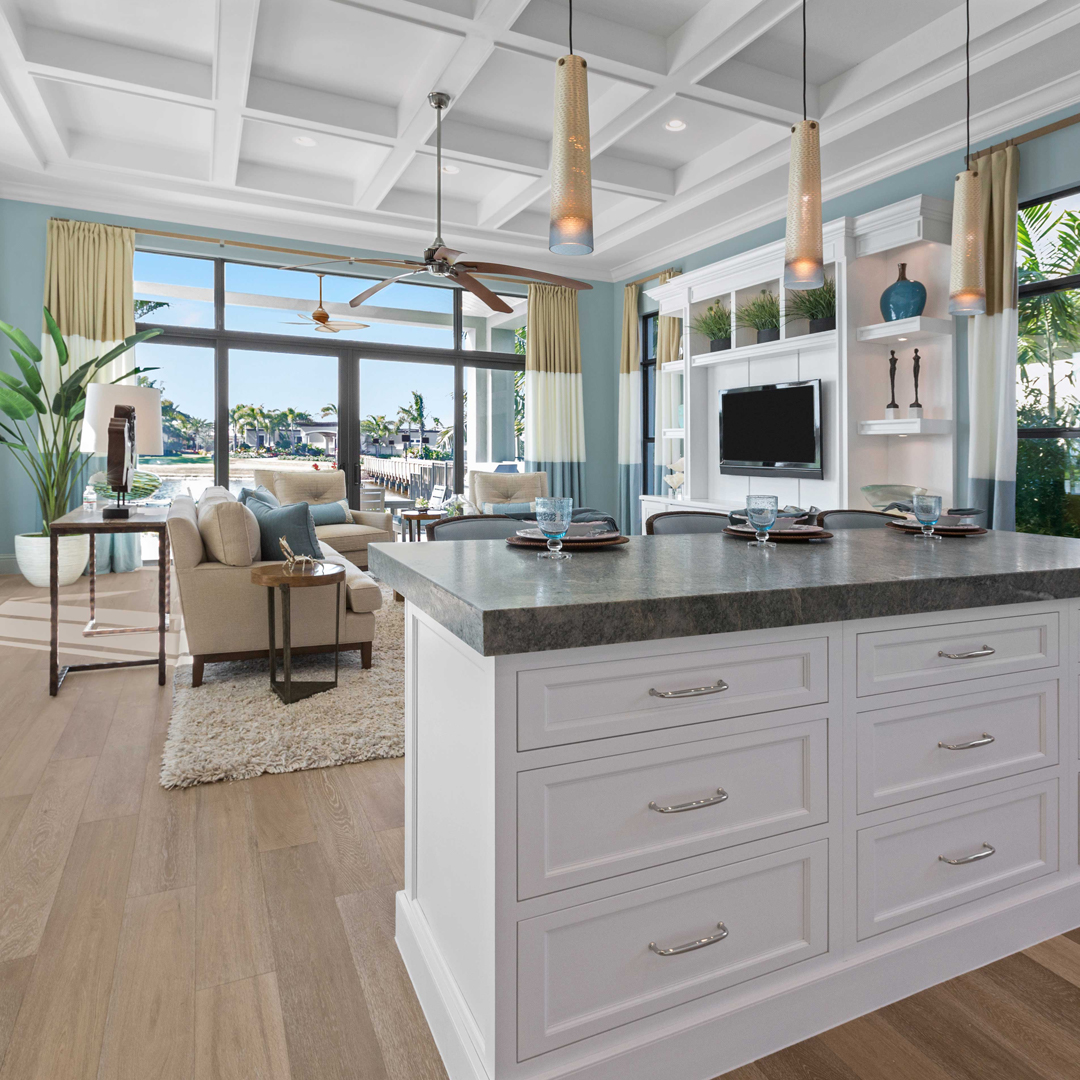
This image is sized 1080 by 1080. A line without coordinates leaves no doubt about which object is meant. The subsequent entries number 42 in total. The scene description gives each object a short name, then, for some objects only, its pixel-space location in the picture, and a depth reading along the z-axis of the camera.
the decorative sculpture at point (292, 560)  3.17
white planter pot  5.41
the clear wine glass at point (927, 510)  2.01
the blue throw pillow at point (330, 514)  6.26
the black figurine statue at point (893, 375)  4.75
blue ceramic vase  4.40
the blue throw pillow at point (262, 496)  4.12
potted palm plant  5.09
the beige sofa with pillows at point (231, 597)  3.32
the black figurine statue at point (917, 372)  4.67
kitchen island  1.12
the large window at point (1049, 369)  4.01
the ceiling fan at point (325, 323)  6.02
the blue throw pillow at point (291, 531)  3.53
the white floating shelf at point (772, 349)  4.91
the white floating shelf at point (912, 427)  4.41
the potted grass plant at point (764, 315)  5.32
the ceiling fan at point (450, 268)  4.16
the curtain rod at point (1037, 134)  3.85
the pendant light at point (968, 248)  2.17
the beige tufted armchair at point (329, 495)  6.06
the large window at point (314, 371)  6.43
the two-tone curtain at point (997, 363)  4.04
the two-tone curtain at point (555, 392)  7.53
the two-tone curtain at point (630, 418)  7.47
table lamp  3.70
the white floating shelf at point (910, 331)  4.32
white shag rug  2.51
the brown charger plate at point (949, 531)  2.04
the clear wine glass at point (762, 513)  1.81
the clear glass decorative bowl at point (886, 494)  4.45
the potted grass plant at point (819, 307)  4.91
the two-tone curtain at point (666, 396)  6.88
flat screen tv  5.13
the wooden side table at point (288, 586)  3.06
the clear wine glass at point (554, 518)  1.61
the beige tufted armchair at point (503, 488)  6.91
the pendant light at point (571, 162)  1.62
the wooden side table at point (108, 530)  3.14
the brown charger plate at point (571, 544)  1.73
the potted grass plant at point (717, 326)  5.85
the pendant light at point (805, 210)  1.94
